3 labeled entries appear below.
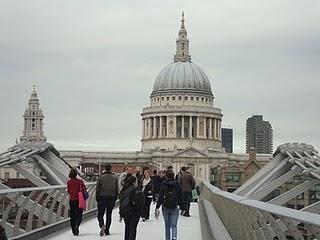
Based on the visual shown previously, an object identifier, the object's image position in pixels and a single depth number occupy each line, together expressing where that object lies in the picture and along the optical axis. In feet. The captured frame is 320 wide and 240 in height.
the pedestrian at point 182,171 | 80.37
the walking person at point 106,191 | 57.67
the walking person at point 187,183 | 79.46
